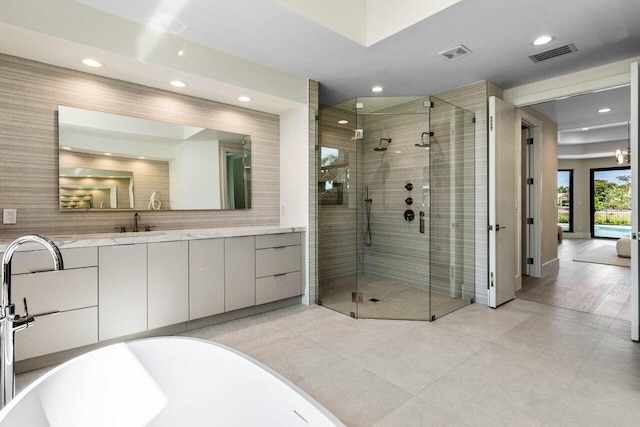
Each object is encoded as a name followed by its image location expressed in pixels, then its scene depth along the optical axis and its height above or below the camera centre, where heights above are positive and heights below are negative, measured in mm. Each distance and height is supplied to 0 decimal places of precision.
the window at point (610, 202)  9460 +104
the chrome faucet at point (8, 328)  1105 -414
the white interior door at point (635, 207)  2684 -14
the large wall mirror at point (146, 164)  2711 +456
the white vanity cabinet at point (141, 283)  2207 -587
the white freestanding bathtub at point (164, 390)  1264 -780
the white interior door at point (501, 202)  3578 +57
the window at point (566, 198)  10031 +257
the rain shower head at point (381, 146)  3746 +730
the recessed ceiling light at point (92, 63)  2522 +1193
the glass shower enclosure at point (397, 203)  3607 +62
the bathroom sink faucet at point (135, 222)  3010 -98
